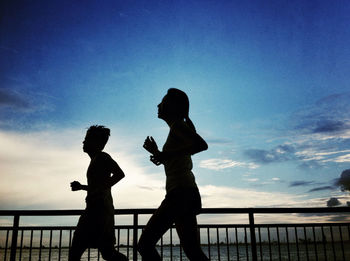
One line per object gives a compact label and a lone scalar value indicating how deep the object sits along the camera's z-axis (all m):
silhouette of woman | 2.56
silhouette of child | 3.29
